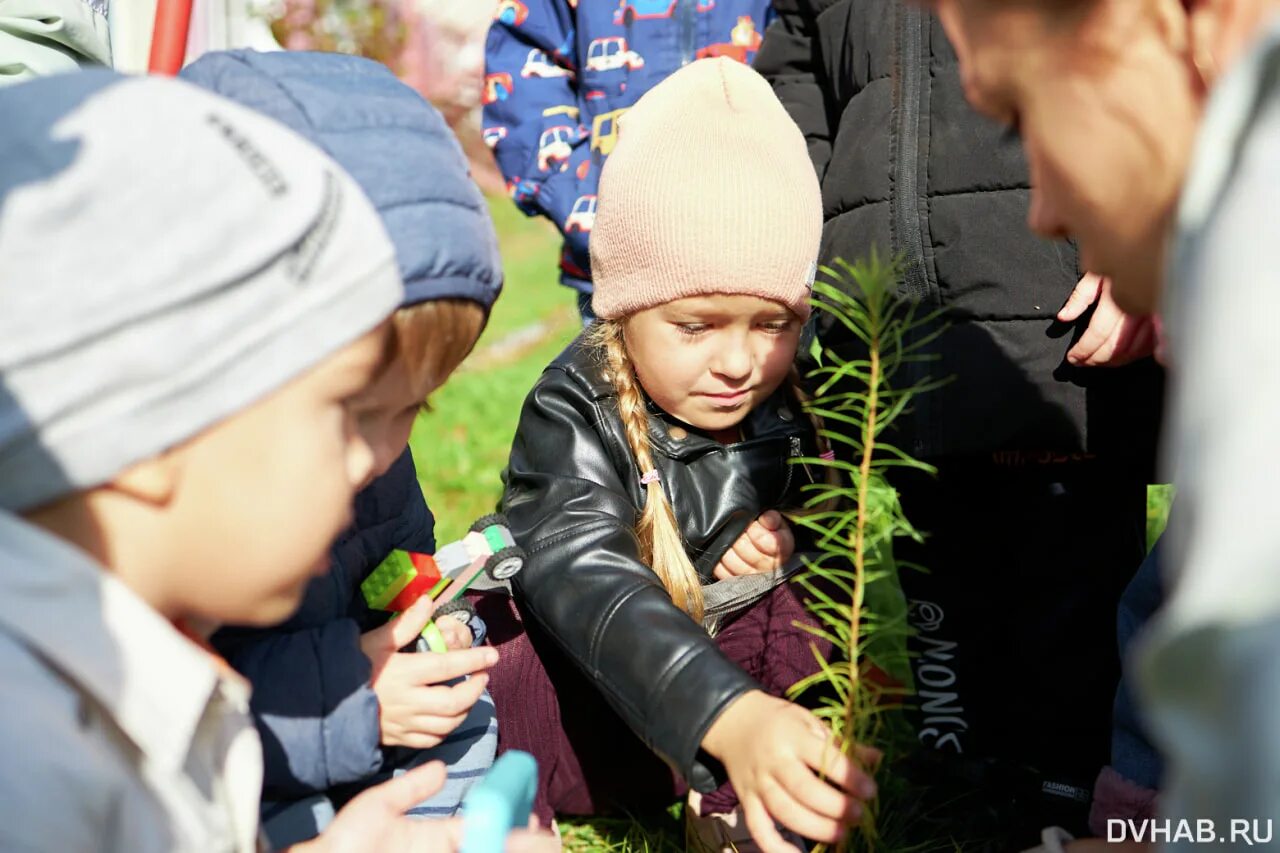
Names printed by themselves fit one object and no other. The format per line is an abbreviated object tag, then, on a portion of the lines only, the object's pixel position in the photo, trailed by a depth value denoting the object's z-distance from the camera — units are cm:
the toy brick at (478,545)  215
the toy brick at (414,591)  208
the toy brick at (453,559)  211
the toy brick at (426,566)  209
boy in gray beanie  118
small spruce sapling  163
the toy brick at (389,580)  208
